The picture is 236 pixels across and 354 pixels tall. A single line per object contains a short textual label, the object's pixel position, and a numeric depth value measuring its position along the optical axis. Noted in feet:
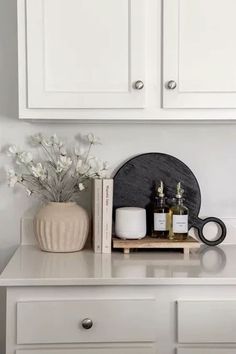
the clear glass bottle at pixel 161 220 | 7.10
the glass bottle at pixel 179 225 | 7.01
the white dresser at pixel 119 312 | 5.62
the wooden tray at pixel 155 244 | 6.79
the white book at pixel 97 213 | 6.84
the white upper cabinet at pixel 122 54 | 6.29
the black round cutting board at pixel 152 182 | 7.43
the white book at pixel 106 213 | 6.83
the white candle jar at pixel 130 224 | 6.89
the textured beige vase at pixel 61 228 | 6.84
